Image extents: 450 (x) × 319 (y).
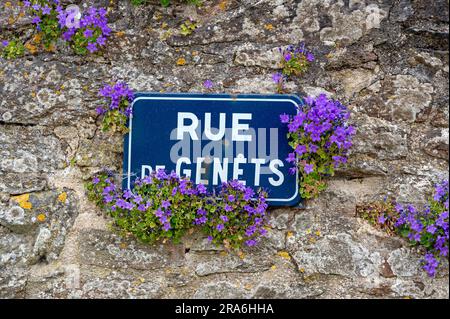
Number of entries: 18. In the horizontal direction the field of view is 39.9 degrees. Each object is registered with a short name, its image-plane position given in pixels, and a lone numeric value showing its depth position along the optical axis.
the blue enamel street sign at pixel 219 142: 2.90
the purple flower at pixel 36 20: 3.01
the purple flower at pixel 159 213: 2.82
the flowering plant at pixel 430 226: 2.79
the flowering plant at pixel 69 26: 3.00
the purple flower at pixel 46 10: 3.00
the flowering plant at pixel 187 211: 2.84
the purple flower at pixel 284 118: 2.85
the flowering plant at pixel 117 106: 2.94
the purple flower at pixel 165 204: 2.83
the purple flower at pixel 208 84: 2.99
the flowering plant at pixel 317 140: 2.83
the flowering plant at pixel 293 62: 2.94
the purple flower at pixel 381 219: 2.87
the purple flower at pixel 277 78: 2.94
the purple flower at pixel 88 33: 2.99
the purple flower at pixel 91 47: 2.99
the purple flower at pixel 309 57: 2.94
